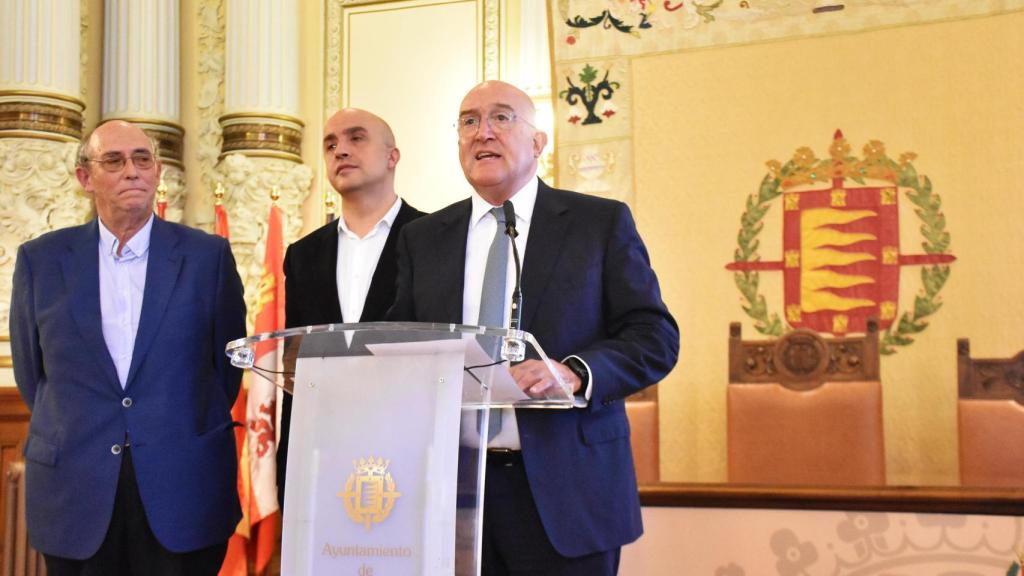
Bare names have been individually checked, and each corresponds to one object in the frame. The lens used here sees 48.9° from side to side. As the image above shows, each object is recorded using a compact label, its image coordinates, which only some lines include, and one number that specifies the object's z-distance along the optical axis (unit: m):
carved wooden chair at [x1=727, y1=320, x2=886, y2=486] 4.26
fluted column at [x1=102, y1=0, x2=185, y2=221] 6.48
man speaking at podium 2.17
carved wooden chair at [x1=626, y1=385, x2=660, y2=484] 4.21
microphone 2.09
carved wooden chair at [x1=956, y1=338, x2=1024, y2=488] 4.03
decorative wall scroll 5.25
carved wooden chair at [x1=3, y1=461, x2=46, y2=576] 3.58
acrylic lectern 1.77
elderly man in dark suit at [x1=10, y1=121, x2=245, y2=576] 2.57
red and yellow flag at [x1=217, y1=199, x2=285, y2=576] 4.54
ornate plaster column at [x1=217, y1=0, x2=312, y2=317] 6.29
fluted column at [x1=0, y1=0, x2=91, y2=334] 5.80
